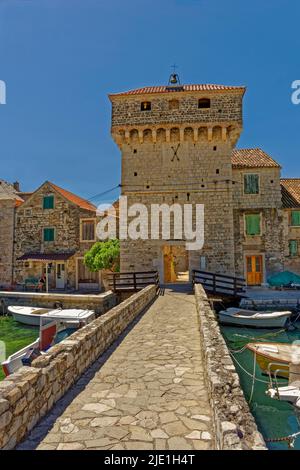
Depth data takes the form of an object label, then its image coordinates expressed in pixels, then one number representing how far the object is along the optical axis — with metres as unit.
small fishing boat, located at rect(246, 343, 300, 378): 8.58
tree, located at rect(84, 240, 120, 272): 20.75
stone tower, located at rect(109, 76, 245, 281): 18.86
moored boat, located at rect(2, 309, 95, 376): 8.66
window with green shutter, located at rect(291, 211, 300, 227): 21.31
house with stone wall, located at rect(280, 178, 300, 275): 21.17
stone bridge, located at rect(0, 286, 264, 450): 3.16
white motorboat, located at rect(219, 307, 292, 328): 14.16
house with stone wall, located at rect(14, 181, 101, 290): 24.17
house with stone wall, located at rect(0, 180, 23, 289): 24.86
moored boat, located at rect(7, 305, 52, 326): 15.62
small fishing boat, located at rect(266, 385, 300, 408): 6.85
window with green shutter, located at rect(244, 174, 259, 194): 21.67
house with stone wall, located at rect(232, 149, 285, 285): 21.27
